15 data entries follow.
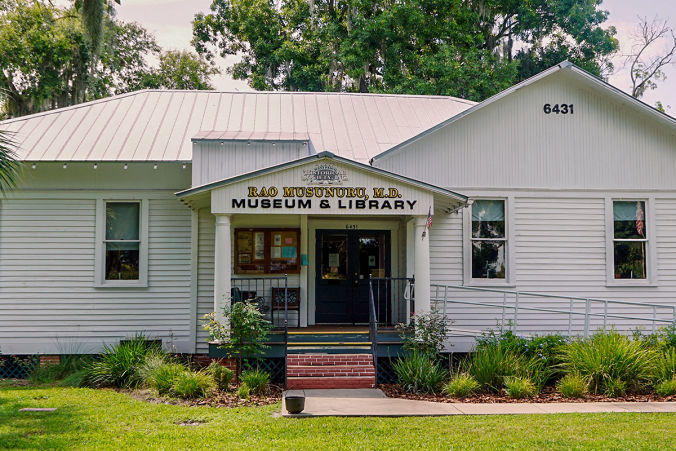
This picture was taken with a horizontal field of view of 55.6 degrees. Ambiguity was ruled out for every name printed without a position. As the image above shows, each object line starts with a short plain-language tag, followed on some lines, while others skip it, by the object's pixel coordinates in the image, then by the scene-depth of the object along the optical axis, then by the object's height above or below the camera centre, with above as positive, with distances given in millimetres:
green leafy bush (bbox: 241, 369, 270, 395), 10297 -1892
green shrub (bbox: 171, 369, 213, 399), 10000 -1926
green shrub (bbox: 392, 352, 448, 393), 10438 -1779
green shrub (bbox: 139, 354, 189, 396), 10312 -1825
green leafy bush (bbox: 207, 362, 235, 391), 10484 -1832
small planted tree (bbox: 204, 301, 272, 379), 10750 -1145
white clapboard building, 12977 +777
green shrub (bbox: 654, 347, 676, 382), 10578 -1648
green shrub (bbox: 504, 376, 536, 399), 10117 -1925
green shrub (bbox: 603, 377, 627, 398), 10172 -1907
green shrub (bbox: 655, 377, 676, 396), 10188 -1917
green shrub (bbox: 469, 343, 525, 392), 10531 -1673
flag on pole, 11304 +782
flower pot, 8711 -1883
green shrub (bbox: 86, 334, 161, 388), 11289 -1880
